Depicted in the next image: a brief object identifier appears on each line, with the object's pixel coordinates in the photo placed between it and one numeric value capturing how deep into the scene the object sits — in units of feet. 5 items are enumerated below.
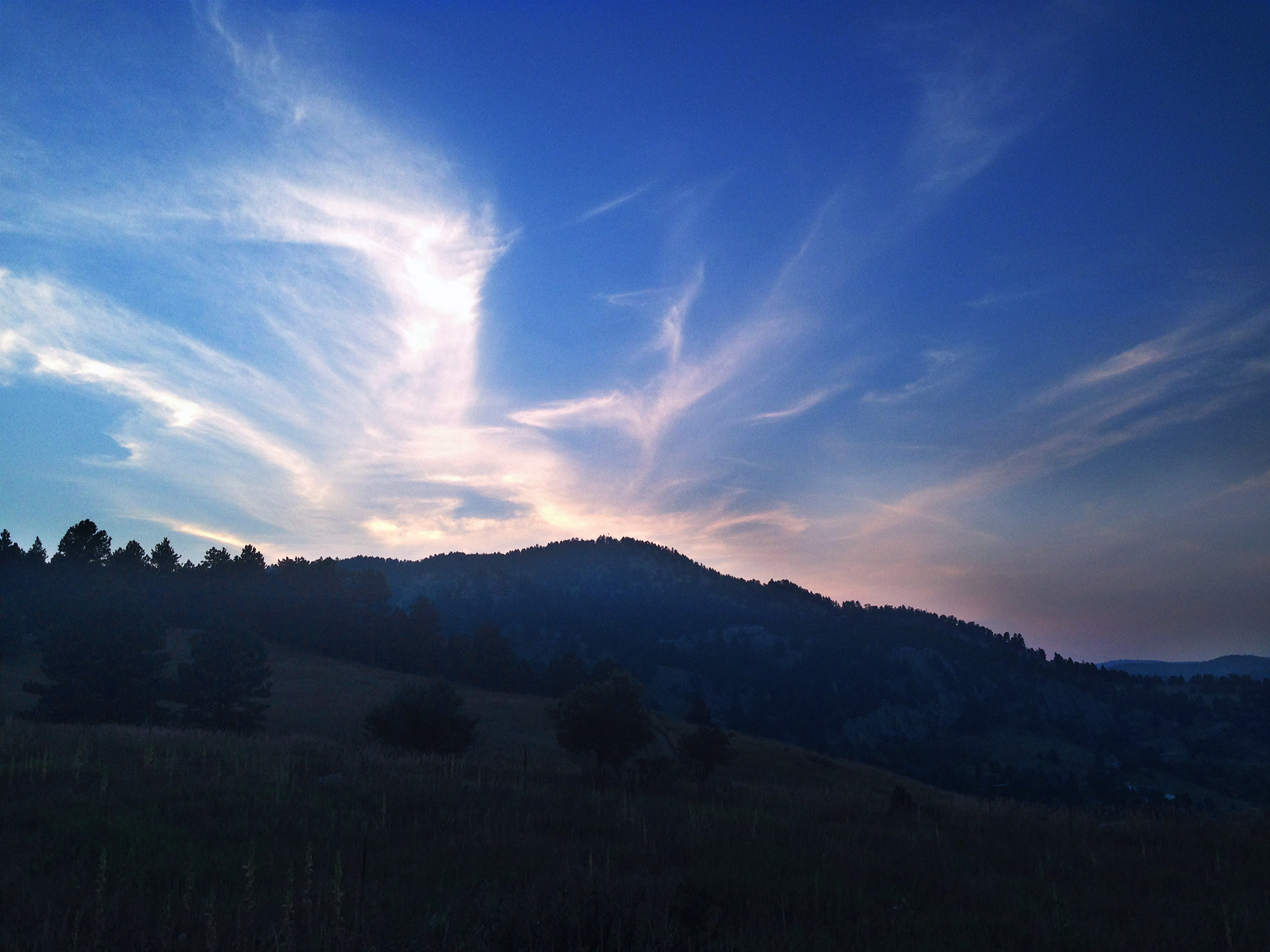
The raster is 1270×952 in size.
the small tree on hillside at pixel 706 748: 140.87
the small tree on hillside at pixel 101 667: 123.34
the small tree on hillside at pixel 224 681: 136.36
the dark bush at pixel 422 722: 113.91
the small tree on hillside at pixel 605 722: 117.60
